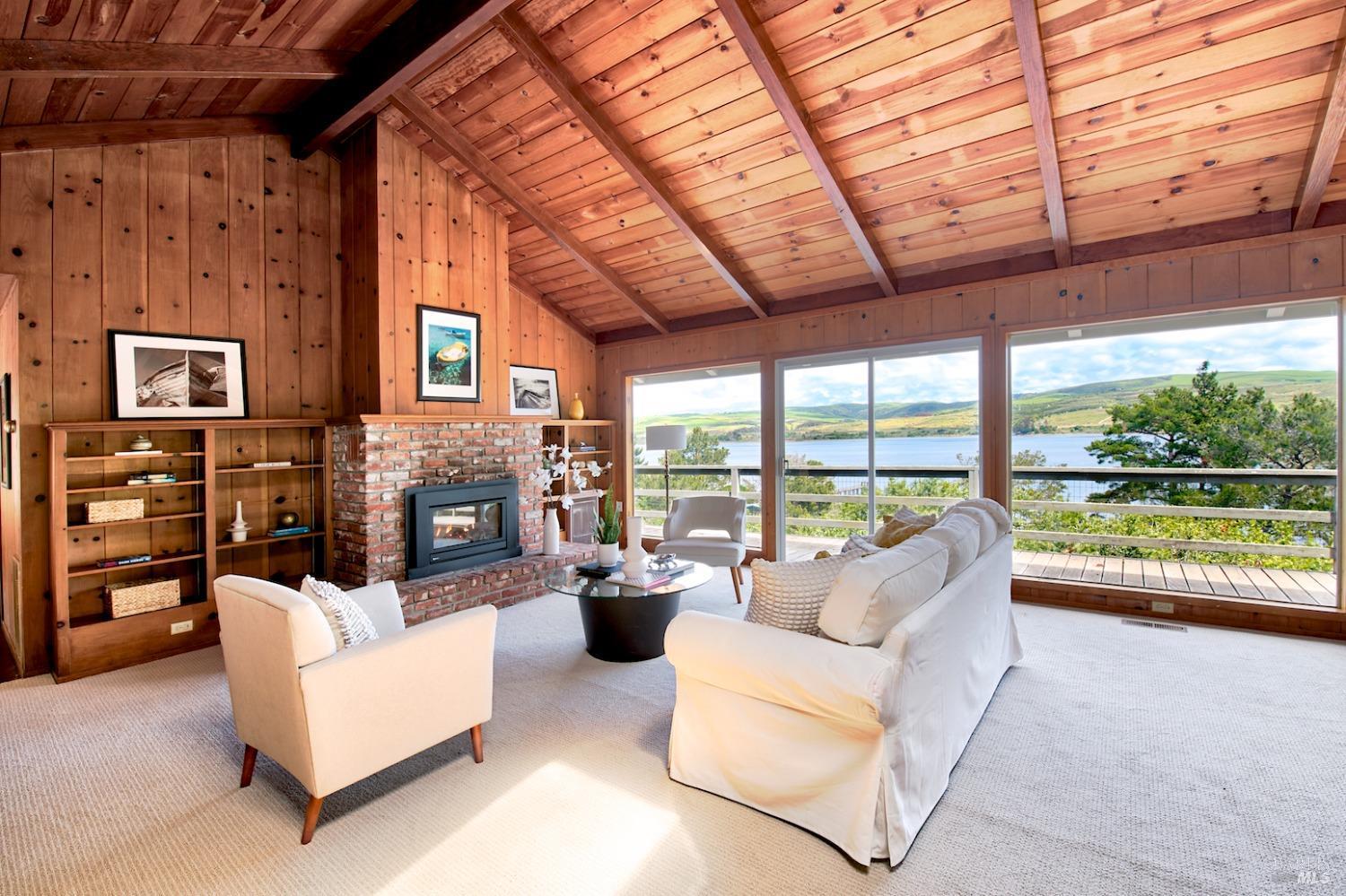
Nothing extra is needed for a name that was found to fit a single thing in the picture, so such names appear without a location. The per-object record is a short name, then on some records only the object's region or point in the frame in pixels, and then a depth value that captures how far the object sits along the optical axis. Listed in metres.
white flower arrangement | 4.55
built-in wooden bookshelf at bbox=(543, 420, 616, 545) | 6.39
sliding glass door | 5.04
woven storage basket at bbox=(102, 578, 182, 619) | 3.48
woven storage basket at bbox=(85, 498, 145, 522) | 3.38
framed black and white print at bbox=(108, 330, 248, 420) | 3.62
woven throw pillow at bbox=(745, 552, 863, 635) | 2.08
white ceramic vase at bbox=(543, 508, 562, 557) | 4.92
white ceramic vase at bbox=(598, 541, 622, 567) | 3.77
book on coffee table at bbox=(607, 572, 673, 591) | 3.36
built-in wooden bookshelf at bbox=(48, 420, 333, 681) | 3.37
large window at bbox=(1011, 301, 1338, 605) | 4.18
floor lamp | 5.73
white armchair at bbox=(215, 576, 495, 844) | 1.90
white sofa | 1.79
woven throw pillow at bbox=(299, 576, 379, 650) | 2.10
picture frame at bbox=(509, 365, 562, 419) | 6.23
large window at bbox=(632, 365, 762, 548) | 6.27
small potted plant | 3.76
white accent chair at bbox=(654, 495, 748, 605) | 4.70
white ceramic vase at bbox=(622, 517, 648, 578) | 3.51
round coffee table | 3.41
